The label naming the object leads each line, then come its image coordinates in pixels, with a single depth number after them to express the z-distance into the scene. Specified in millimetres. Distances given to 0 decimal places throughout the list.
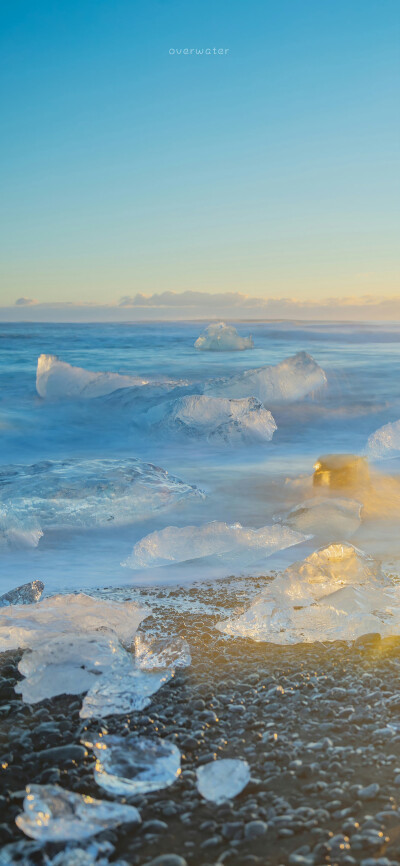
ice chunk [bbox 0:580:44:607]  3301
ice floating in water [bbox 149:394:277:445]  7887
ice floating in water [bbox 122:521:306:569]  4004
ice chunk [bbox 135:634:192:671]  2602
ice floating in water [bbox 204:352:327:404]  9336
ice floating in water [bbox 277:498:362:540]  4508
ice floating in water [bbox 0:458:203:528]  4883
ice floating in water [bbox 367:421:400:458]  7125
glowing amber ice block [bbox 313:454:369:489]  5508
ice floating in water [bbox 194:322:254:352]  14094
